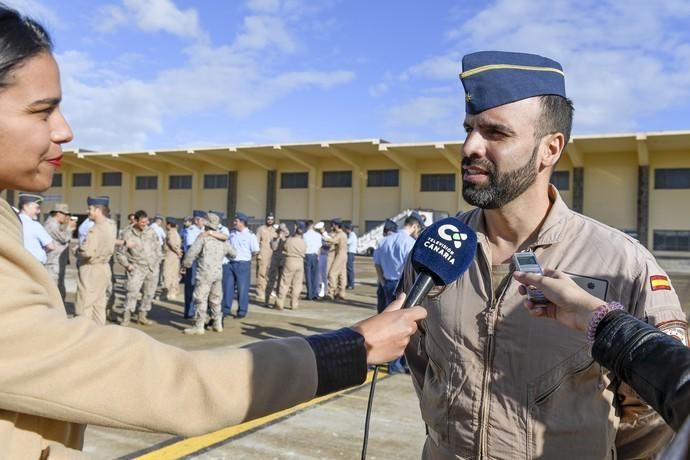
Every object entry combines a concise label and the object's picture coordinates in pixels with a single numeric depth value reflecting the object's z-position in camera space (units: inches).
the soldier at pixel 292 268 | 445.1
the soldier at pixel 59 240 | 338.6
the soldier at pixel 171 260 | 498.9
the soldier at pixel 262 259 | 539.5
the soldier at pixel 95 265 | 305.3
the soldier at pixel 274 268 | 469.4
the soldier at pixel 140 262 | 360.2
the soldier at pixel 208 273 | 342.3
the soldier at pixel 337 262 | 549.3
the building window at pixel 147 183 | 1466.5
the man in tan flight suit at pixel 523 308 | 72.0
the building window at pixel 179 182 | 1423.5
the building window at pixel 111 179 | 1501.0
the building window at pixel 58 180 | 1567.4
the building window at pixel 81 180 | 1536.7
